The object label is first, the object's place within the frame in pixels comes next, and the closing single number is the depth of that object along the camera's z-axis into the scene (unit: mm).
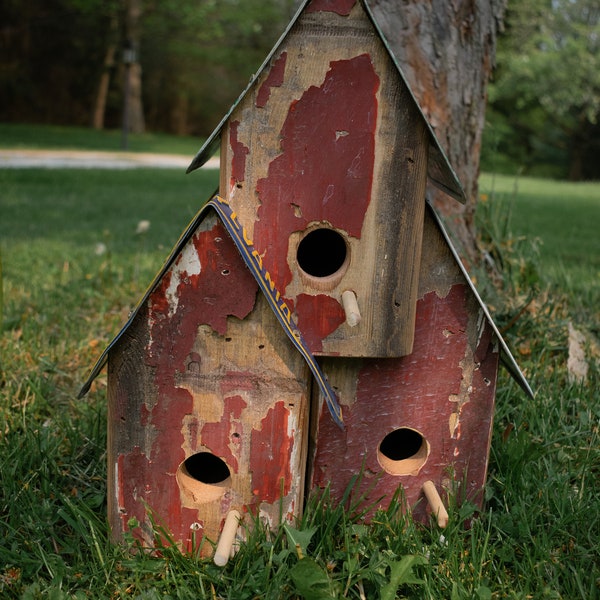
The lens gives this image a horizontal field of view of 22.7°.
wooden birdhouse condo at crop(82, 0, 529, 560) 852
